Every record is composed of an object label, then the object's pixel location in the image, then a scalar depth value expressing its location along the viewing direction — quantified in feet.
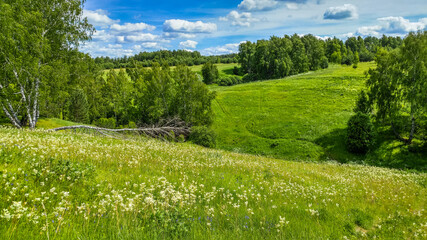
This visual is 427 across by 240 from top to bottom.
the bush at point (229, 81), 395.96
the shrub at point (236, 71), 487.66
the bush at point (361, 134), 130.11
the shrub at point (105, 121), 177.74
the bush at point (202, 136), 137.43
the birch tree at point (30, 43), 64.03
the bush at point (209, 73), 406.00
